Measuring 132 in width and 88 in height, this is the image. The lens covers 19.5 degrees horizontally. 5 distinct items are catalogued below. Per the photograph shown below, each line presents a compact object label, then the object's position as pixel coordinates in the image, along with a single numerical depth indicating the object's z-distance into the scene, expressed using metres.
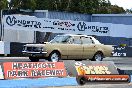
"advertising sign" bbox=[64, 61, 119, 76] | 12.95
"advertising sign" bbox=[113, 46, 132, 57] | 29.93
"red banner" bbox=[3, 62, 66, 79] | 12.23
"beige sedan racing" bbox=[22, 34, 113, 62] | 20.64
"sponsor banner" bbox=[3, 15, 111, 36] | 30.98
